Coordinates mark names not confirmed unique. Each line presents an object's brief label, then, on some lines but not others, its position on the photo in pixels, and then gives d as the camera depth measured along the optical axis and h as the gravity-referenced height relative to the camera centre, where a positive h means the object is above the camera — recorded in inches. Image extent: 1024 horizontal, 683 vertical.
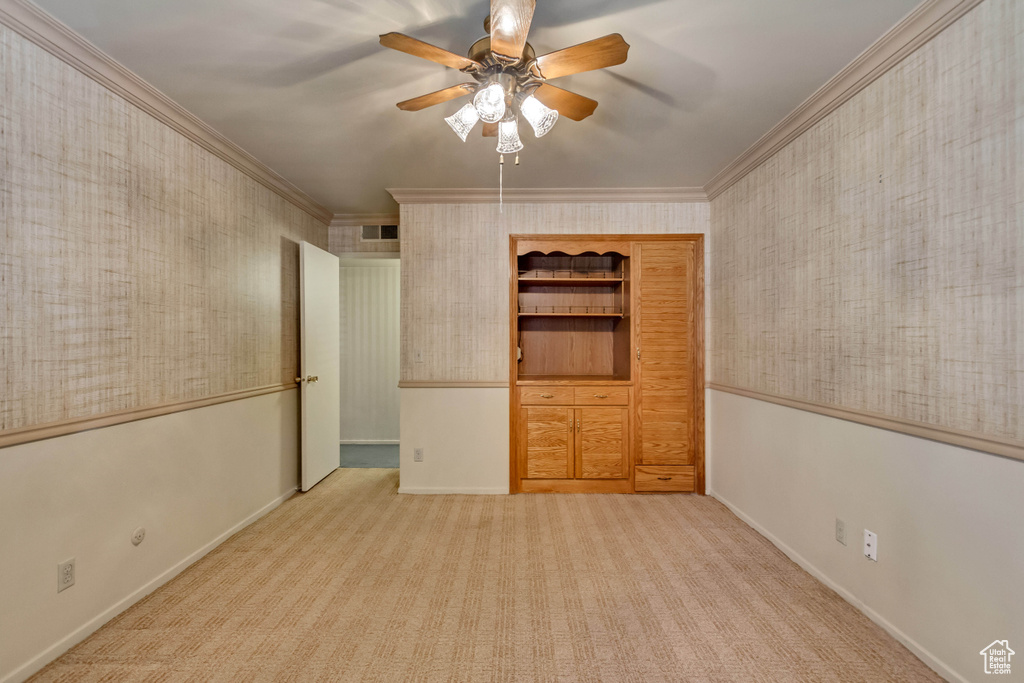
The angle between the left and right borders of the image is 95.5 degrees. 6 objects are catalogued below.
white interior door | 148.2 -7.9
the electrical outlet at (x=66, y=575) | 73.7 -37.9
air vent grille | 180.5 +40.5
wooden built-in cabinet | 150.2 -20.4
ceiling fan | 61.5 +40.2
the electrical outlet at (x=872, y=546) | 80.3 -36.5
